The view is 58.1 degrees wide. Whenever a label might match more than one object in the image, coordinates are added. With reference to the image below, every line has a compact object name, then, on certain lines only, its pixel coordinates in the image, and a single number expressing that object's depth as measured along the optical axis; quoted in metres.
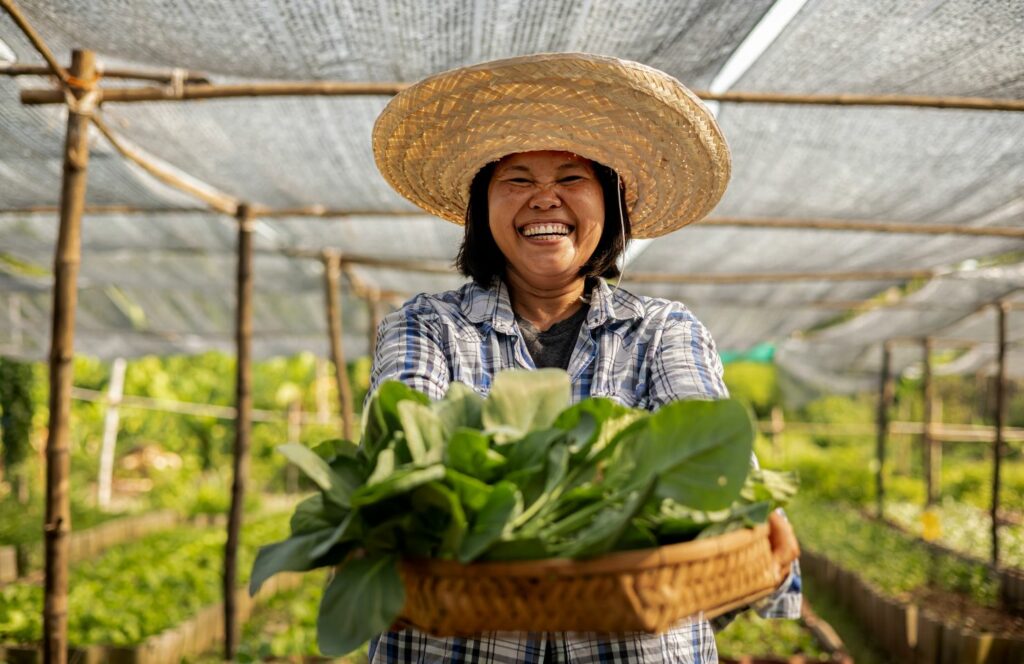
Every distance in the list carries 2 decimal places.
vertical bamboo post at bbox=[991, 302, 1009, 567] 6.09
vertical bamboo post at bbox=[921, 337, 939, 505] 8.44
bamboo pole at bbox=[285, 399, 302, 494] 11.06
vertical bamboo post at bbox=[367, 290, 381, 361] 7.02
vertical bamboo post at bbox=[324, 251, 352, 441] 5.43
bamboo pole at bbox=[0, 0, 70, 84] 2.26
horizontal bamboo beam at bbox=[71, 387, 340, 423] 10.09
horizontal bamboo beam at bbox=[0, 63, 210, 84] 2.79
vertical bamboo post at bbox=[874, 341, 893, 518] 8.81
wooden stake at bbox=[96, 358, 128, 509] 9.51
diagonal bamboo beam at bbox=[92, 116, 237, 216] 3.29
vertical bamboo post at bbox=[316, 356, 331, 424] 10.92
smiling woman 1.48
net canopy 2.33
